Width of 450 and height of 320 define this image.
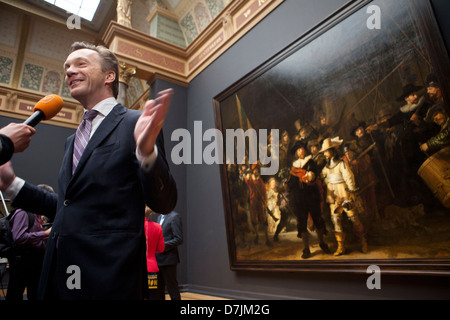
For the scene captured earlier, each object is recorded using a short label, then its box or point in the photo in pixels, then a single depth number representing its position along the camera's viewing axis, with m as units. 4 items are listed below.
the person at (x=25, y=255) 3.46
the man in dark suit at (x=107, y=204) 0.90
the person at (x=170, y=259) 4.16
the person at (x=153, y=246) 3.32
